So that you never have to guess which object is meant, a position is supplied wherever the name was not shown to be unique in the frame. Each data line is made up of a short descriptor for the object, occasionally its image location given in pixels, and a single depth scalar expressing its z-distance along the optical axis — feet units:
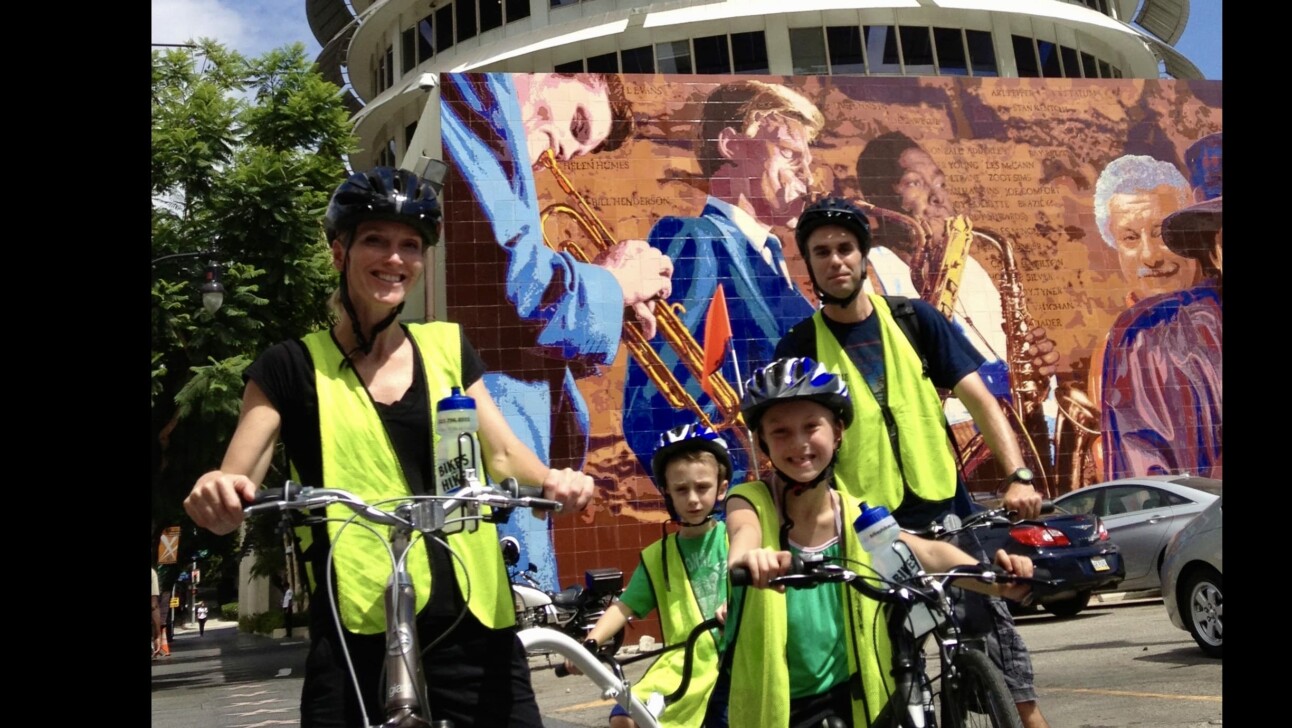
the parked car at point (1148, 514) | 48.55
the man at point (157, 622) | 80.56
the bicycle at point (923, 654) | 11.33
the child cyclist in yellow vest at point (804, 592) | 12.26
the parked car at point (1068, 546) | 45.39
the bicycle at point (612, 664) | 14.30
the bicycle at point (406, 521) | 10.13
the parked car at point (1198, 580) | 31.96
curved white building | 95.96
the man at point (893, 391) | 14.49
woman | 10.76
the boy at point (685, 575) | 17.37
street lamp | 57.00
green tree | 63.82
